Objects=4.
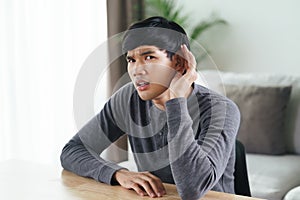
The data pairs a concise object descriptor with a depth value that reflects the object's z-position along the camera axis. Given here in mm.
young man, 1781
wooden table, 1813
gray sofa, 3470
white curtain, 3316
